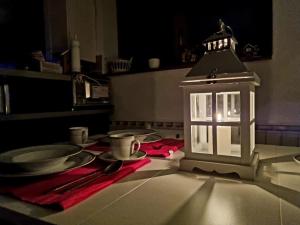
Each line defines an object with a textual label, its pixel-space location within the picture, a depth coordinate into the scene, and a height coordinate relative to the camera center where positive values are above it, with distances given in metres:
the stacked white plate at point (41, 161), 0.52 -0.15
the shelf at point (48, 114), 0.93 -0.04
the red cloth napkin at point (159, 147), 0.76 -0.17
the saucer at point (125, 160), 0.64 -0.17
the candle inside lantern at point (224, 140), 0.57 -0.10
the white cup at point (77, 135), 0.91 -0.13
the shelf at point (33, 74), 0.92 +0.16
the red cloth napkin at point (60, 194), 0.40 -0.18
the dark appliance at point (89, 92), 1.19 +0.09
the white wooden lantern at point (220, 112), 0.53 -0.02
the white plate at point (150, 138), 0.93 -0.16
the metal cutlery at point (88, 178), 0.45 -0.18
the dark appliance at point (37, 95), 1.06 +0.07
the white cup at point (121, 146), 0.64 -0.13
